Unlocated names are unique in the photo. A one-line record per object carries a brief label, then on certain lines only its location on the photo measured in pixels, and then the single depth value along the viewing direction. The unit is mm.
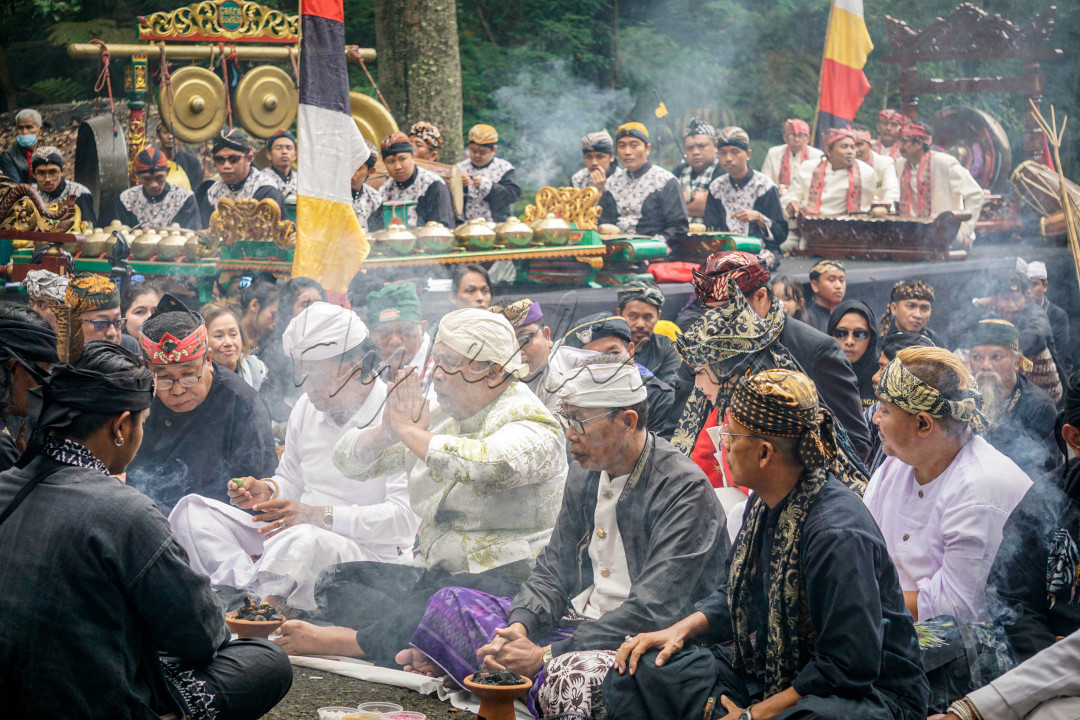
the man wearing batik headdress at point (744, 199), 8258
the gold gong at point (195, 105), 10227
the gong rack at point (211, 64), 9867
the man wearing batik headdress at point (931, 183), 10227
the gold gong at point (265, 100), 10508
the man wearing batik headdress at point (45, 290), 5316
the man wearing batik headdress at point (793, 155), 10406
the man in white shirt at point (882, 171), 10180
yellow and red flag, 10734
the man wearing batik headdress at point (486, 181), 8820
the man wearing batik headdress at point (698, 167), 8914
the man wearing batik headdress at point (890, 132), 11062
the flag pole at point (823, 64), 10788
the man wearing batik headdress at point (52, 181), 9023
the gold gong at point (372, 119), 10086
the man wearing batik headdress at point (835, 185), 9891
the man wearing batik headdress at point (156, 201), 8516
